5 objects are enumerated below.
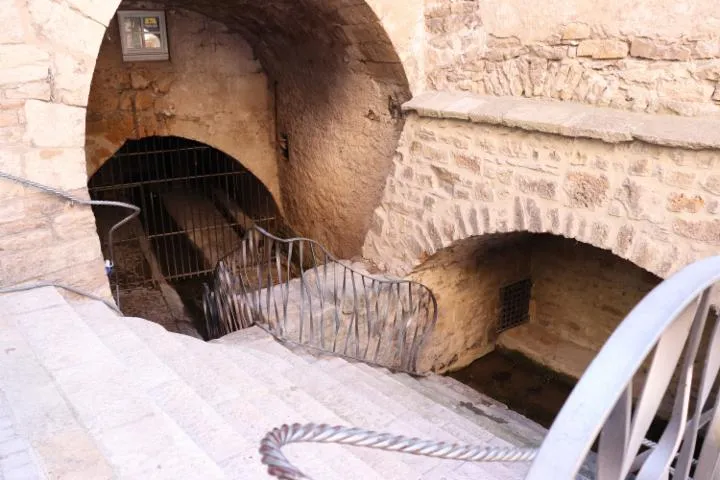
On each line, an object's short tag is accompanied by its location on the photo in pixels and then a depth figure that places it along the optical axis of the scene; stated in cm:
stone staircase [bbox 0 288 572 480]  157
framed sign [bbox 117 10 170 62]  551
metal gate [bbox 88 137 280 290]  711
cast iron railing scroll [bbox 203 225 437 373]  375
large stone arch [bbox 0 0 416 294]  280
